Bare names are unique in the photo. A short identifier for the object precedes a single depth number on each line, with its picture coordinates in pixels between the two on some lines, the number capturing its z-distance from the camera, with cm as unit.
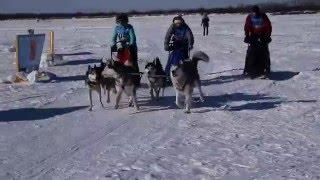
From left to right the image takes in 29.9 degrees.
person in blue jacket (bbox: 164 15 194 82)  1015
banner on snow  1432
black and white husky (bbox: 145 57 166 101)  970
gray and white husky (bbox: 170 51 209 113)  888
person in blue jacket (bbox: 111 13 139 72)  1002
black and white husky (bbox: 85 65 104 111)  940
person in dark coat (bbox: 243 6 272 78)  1277
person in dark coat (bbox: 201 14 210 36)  3306
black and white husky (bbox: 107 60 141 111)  911
